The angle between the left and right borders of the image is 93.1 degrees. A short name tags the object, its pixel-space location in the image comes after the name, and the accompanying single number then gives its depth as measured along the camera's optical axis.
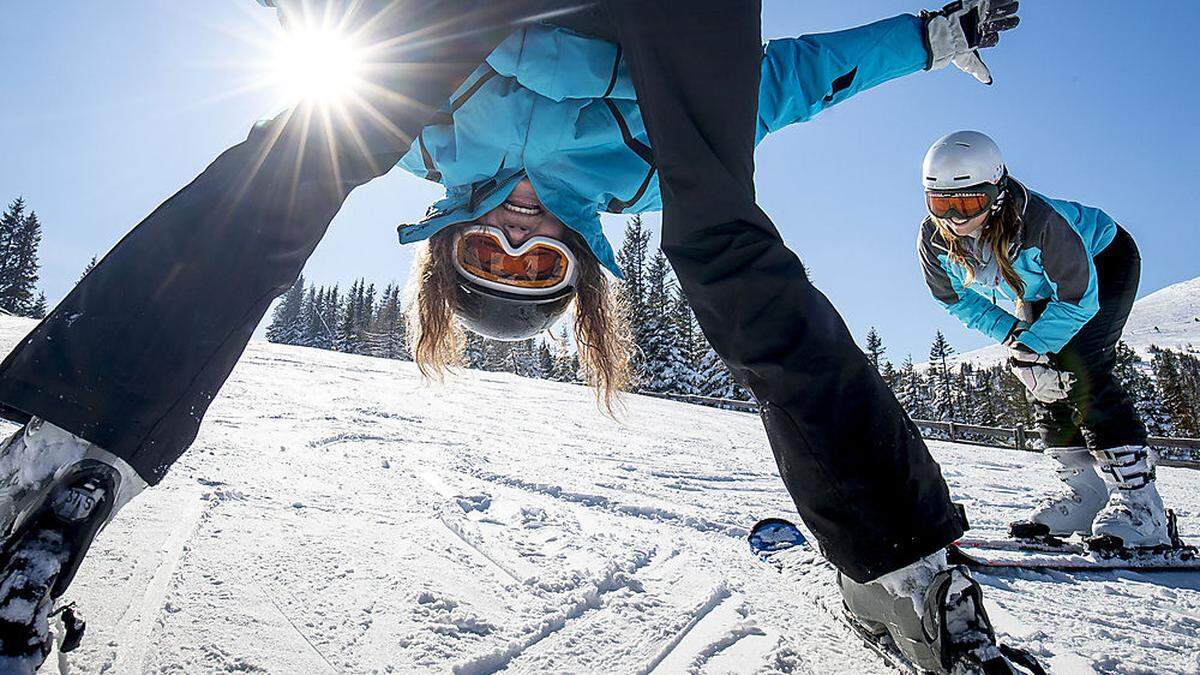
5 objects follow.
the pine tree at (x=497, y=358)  39.43
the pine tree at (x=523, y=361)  38.75
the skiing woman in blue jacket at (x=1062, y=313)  2.46
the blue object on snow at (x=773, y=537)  1.79
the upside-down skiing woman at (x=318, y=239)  0.73
